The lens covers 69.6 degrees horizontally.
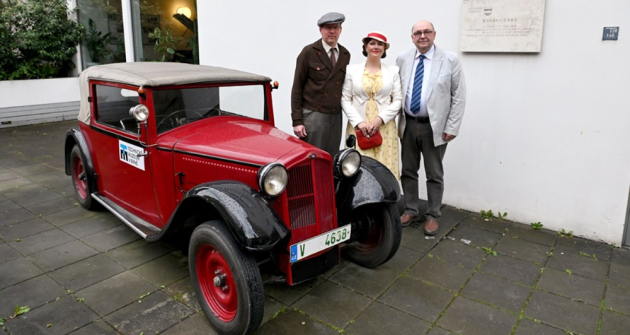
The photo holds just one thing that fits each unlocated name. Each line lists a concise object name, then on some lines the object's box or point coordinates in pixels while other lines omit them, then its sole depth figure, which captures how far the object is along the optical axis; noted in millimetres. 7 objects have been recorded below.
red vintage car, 2686
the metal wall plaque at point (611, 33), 3820
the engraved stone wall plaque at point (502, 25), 4156
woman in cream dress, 4094
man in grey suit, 4066
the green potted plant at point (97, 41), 10359
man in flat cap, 4289
